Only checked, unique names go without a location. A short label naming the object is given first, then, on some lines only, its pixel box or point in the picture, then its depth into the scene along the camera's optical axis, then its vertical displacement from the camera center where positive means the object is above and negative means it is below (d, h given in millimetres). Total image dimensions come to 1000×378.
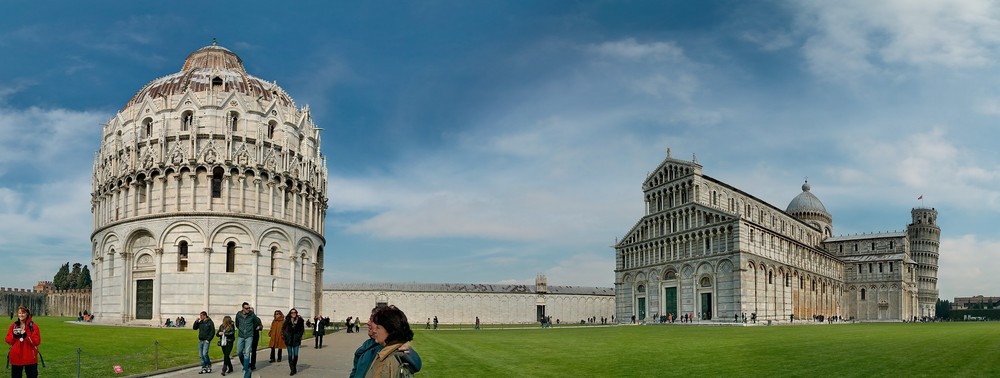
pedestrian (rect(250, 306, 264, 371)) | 20386 -2210
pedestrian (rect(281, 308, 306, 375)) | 21344 -2334
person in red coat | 15102 -1788
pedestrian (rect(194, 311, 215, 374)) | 20969 -2234
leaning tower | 132625 +1626
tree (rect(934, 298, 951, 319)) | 139388 -10520
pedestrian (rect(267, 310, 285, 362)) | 24062 -2622
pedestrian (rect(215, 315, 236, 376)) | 20688 -2284
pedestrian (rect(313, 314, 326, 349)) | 33500 -3309
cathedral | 75562 -1090
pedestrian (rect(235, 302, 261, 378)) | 19797 -1972
